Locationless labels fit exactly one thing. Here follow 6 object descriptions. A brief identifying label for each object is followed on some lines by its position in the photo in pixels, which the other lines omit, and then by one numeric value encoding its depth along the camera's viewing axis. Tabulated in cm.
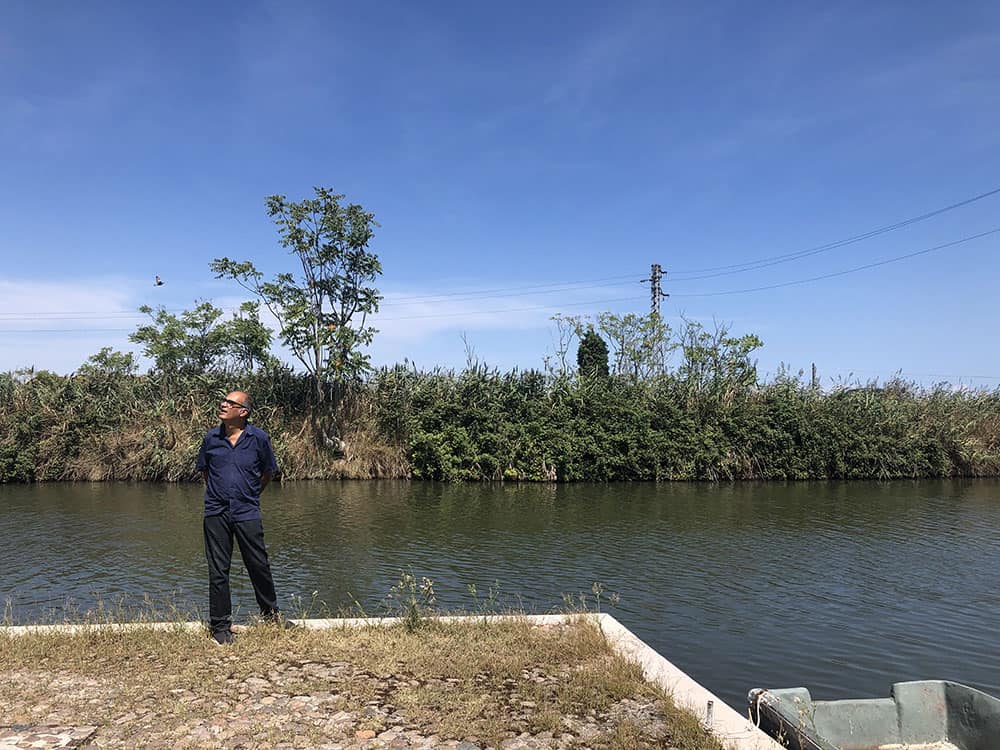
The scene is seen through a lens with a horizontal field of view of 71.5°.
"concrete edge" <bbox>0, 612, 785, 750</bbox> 411
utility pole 3925
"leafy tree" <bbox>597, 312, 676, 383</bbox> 3488
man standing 564
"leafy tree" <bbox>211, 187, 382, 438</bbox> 2330
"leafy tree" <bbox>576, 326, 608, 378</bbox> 3422
